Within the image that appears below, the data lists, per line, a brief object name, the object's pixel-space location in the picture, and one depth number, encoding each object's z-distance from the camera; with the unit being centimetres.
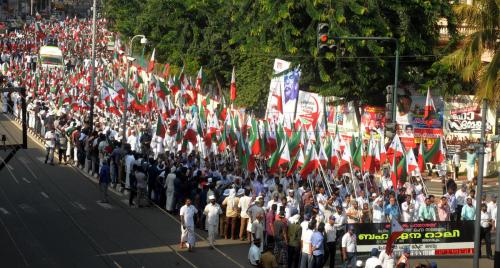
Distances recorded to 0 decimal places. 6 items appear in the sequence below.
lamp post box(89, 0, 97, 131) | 4640
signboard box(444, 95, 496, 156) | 4466
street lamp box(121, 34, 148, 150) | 3844
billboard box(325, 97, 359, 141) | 4794
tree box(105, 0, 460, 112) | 4344
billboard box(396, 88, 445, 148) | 4581
